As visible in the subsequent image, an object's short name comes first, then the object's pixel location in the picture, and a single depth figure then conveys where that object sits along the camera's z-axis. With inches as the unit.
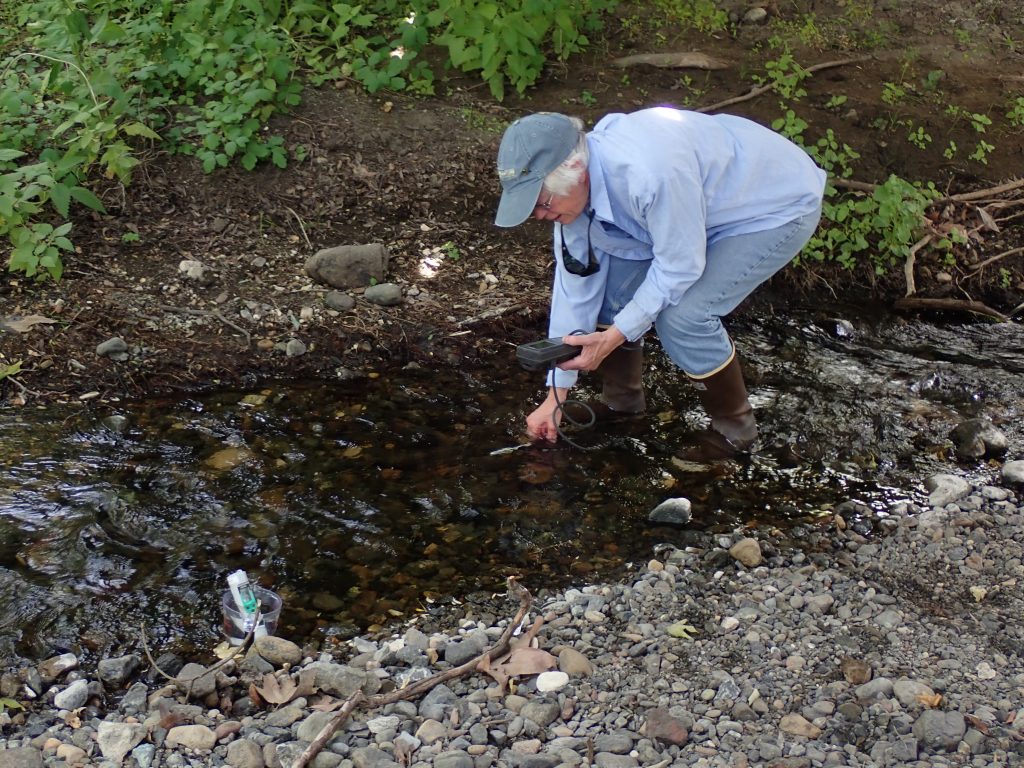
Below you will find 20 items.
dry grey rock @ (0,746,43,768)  94.4
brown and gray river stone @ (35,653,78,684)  112.7
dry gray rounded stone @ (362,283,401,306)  194.4
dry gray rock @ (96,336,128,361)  174.6
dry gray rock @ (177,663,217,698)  107.9
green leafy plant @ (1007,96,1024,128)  242.5
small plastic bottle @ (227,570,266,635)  119.4
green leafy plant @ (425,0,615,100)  221.0
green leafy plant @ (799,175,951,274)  214.7
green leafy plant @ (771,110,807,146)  225.0
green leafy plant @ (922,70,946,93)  249.0
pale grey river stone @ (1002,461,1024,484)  151.4
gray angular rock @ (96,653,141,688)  112.4
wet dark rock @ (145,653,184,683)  114.9
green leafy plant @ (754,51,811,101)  241.0
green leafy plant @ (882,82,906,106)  243.8
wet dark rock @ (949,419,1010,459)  162.1
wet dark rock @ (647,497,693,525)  146.7
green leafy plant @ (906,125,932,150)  234.8
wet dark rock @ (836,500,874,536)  143.4
